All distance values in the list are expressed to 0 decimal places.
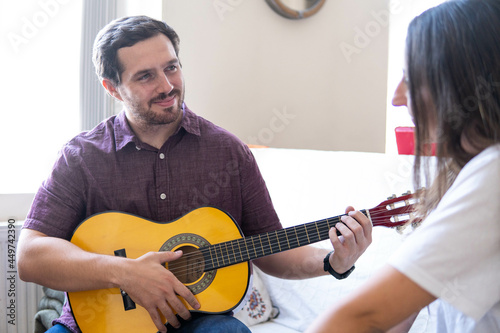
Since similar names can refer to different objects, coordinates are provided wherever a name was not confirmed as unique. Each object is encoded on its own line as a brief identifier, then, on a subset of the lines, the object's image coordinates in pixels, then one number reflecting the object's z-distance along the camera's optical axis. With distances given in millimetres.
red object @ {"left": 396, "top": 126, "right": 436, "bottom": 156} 1761
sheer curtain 2277
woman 652
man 1233
